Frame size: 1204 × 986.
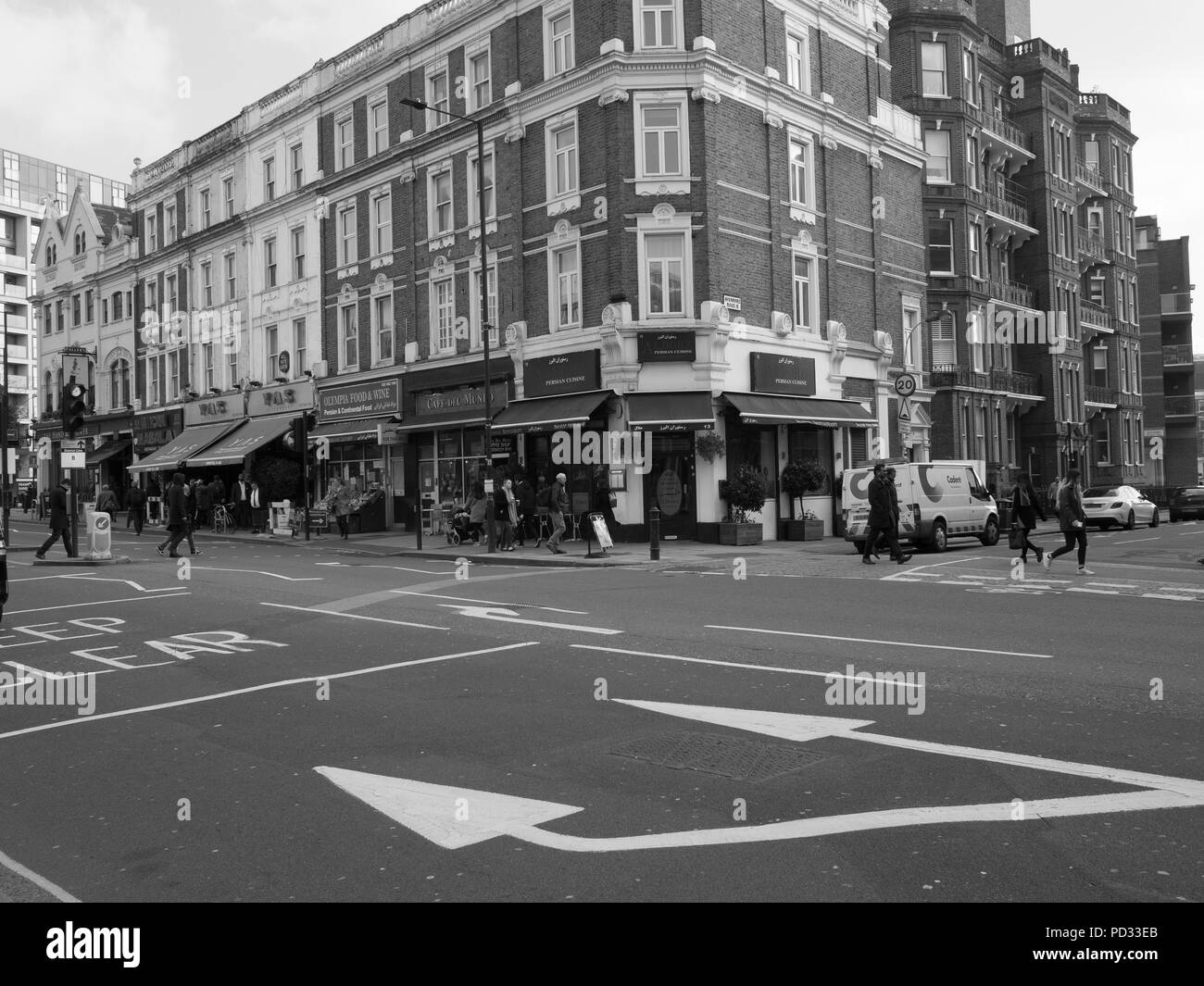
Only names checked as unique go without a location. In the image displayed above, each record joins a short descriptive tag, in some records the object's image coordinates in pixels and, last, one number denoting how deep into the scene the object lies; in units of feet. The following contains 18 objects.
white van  78.07
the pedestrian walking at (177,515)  82.07
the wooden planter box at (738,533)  86.48
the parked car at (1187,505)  140.05
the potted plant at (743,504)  86.69
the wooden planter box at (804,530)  93.91
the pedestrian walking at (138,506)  118.21
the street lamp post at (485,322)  80.64
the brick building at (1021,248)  136.15
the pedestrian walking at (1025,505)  65.16
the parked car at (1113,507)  113.39
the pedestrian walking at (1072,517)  56.95
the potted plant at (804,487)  92.94
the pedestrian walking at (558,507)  80.18
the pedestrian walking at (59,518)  75.92
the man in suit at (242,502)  120.88
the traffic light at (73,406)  70.95
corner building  89.25
